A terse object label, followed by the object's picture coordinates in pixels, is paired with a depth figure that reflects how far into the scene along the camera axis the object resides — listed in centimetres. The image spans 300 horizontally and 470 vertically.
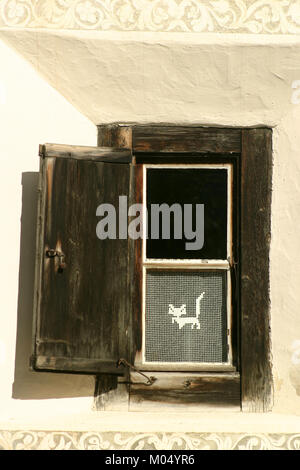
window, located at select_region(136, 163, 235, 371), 786
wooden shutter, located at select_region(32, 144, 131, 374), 732
